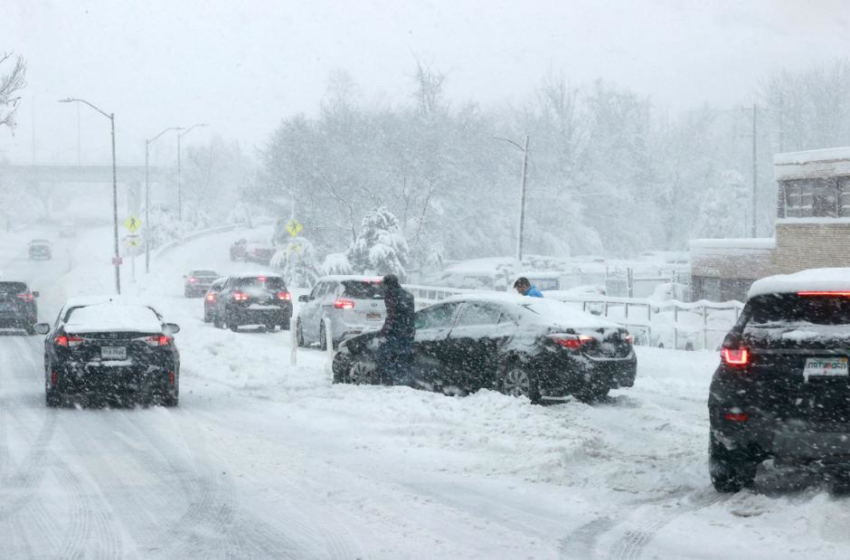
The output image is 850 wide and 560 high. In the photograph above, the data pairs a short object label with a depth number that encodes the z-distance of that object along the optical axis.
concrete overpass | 127.31
